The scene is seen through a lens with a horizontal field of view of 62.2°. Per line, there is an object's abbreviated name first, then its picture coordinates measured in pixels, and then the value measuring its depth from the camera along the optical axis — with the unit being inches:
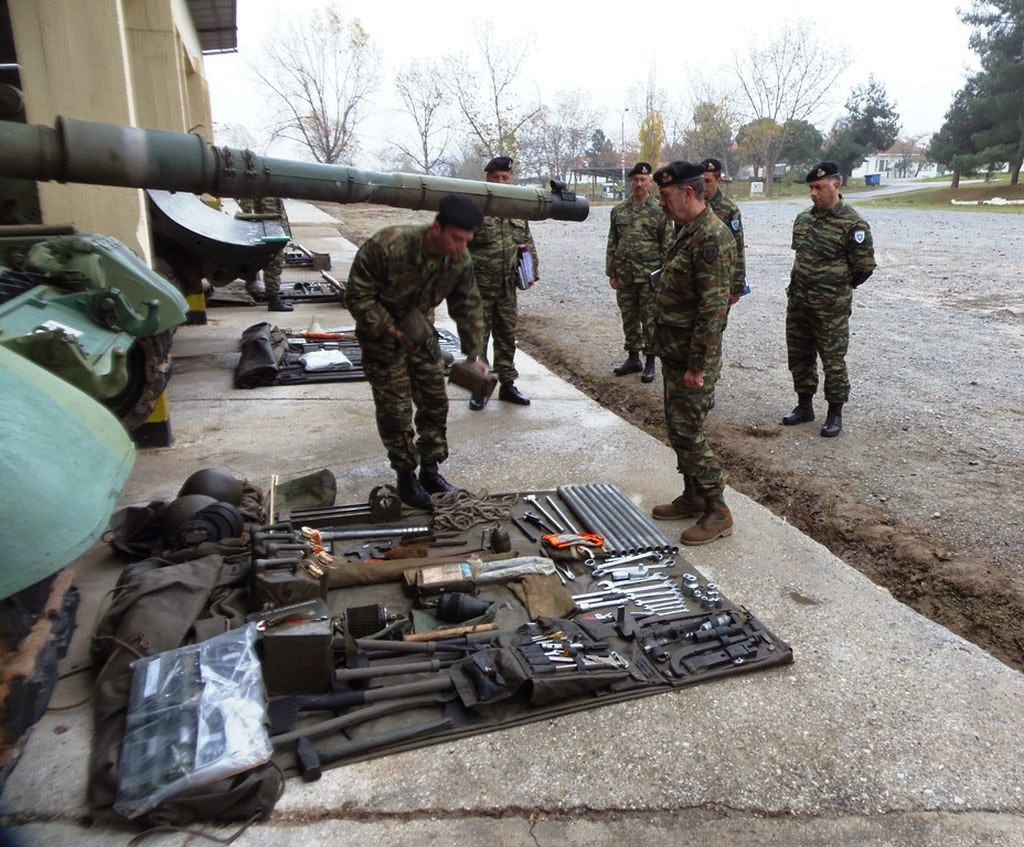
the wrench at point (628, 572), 153.2
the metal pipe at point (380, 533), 162.1
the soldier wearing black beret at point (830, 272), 231.3
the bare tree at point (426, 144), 1760.6
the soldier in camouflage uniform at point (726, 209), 250.1
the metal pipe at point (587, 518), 162.4
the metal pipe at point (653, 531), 162.1
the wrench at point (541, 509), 171.0
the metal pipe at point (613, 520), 162.1
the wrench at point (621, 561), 157.4
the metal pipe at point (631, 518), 163.1
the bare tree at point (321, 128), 1729.8
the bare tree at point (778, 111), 1827.3
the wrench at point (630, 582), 150.2
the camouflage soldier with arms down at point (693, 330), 164.4
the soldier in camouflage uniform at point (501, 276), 250.7
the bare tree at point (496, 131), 1673.2
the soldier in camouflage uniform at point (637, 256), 281.0
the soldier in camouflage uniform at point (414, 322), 166.7
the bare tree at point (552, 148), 2036.2
